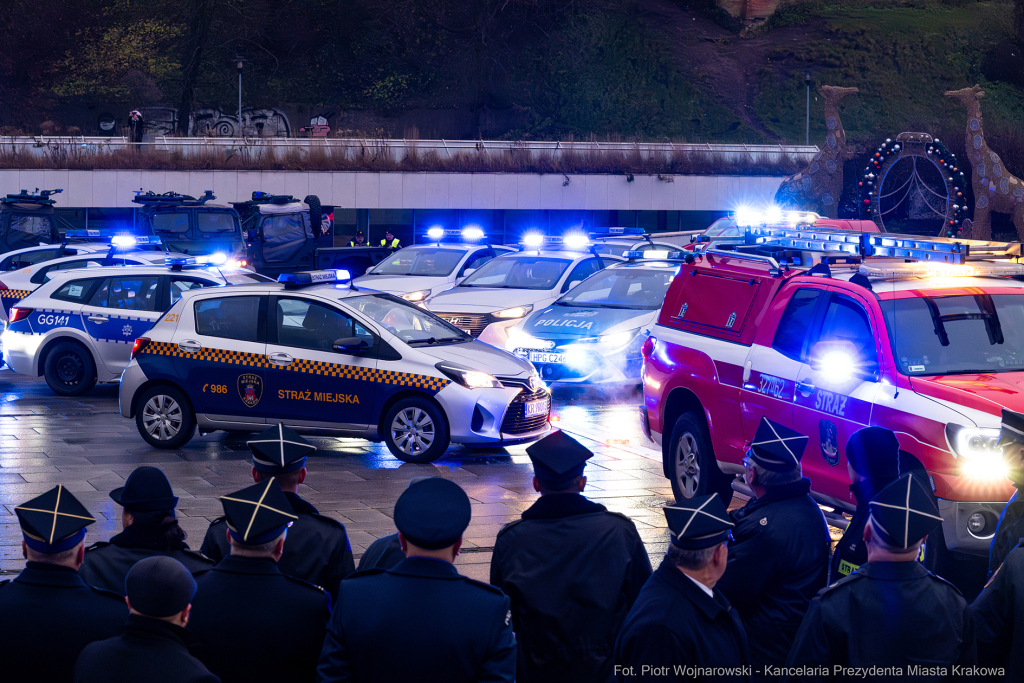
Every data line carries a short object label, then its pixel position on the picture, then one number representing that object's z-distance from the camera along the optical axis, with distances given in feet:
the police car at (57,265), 55.72
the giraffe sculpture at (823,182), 104.58
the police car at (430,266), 64.75
